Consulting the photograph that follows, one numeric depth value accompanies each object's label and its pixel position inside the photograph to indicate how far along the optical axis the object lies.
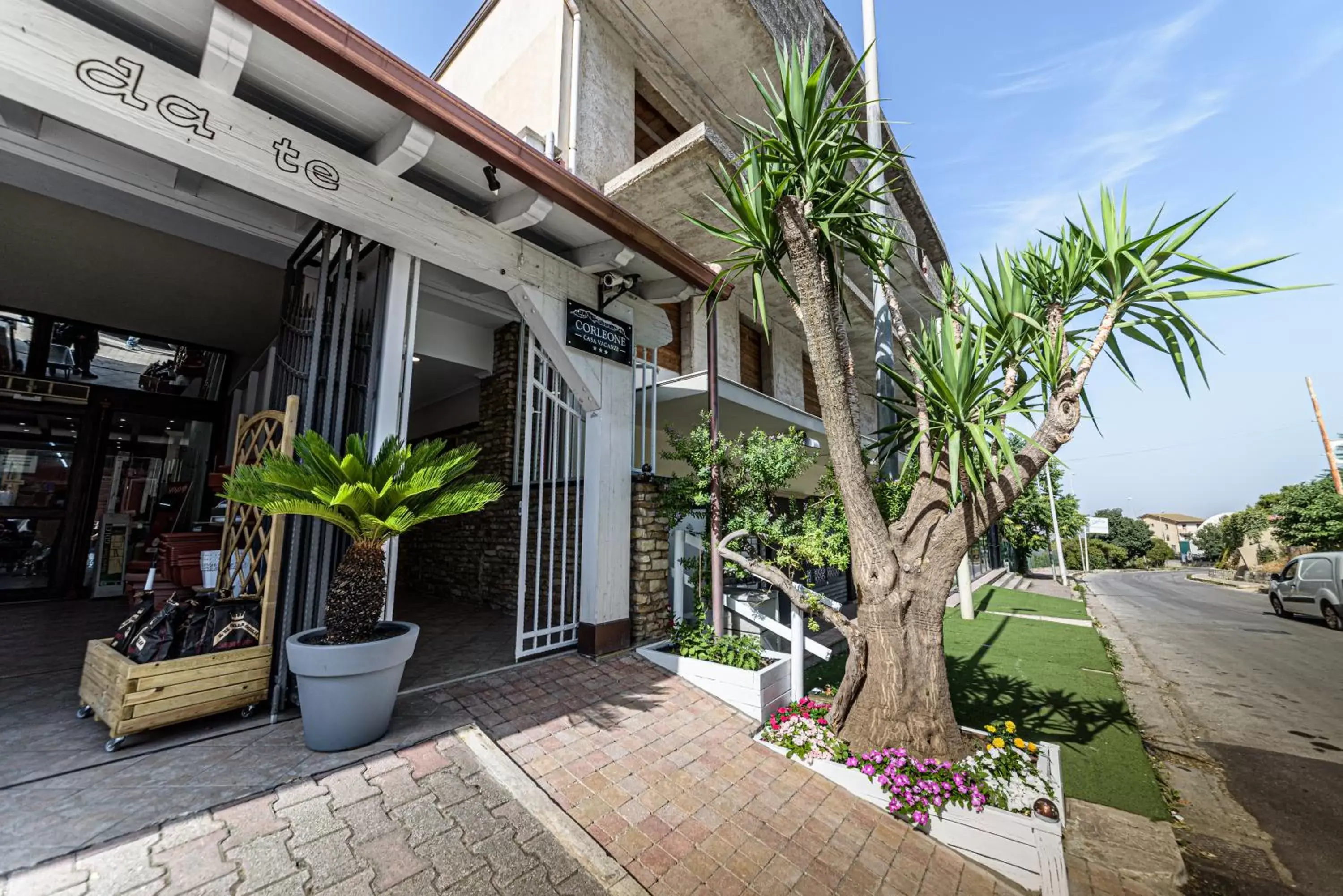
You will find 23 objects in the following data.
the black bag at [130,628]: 2.74
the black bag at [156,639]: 2.59
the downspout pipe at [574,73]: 6.78
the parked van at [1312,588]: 10.92
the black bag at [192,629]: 2.72
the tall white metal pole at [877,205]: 4.64
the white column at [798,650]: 4.10
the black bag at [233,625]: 2.83
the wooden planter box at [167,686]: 2.46
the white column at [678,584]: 5.09
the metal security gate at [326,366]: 3.14
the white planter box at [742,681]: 3.84
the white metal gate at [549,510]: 4.24
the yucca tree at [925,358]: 3.12
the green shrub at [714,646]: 4.19
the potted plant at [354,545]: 2.55
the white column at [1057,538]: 19.53
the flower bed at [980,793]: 2.64
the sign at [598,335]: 4.49
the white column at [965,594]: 9.05
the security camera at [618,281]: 4.74
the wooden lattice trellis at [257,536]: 3.02
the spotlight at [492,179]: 3.46
